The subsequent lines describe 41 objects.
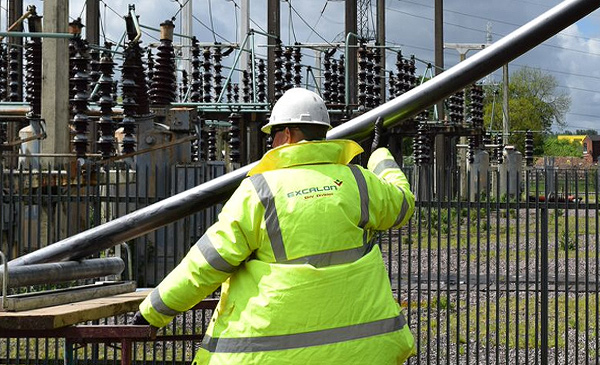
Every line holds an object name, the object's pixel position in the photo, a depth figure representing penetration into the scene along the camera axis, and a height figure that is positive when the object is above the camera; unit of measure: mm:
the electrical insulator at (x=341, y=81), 19578 +2210
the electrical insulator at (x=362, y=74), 16734 +2000
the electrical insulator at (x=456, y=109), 24031 +2035
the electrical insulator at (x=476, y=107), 26719 +2290
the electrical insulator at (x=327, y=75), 19781 +2348
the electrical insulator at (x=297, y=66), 17797 +2263
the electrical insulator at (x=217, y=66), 19047 +2414
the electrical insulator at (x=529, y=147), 42250 +1893
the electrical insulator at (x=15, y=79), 16109 +1854
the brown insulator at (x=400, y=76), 20436 +2436
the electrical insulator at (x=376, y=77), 17500 +2054
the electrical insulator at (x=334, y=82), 19500 +2170
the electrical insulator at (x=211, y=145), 22081 +1033
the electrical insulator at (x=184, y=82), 24328 +2784
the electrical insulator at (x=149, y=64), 17525 +2339
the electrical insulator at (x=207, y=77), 18141 +2114
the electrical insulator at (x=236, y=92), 25094 +2710
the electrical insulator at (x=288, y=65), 17750 +2293
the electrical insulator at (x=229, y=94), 21034 +2101
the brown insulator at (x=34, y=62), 12883 +1718
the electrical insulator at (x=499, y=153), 38131 +1496
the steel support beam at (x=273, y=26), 17172 +2921
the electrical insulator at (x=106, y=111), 10781 +903
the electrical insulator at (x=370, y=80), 16922 +1953
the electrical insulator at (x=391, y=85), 23562 +2627
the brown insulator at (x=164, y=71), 12727 +1589
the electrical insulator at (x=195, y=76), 17639 +2099
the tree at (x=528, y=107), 83750 +7703
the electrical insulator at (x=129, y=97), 10867 +1080
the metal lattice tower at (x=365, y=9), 50034 +9513
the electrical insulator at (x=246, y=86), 22291 +2436
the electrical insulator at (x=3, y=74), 18002 +2175
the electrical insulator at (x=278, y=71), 16562 +2038
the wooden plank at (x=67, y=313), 3432 -452
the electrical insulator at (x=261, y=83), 19922 +2230
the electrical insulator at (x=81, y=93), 10766 +1086
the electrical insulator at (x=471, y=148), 29517 +1285
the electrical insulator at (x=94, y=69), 14256 +1863
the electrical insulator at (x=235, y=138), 16078 +873
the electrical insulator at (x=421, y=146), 20169 +987
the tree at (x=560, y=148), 103188 +4715
